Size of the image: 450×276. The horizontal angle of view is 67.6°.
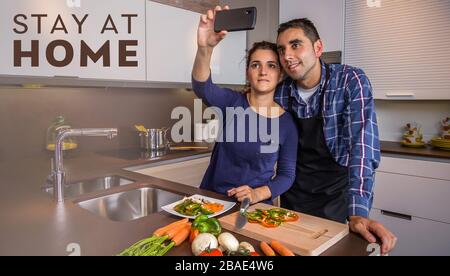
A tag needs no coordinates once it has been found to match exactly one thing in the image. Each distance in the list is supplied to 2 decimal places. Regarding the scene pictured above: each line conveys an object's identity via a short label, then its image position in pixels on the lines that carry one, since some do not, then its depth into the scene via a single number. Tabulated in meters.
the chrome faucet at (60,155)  1.11
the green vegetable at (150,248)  0.71
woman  1.32
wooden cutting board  0.76
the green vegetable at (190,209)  0.97
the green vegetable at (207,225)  0.82
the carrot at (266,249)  0.74
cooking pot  2.36
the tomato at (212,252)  0.70
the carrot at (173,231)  0.81
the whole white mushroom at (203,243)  0.73
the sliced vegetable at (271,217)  0.89
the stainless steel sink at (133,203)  1.32
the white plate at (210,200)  0.97
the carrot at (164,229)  0.81
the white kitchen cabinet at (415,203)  2.12
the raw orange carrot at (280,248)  0.74
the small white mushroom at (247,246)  0.74
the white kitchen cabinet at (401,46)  2.30
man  1.15
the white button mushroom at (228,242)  0.74
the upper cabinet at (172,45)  2.24
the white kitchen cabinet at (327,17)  2.68
